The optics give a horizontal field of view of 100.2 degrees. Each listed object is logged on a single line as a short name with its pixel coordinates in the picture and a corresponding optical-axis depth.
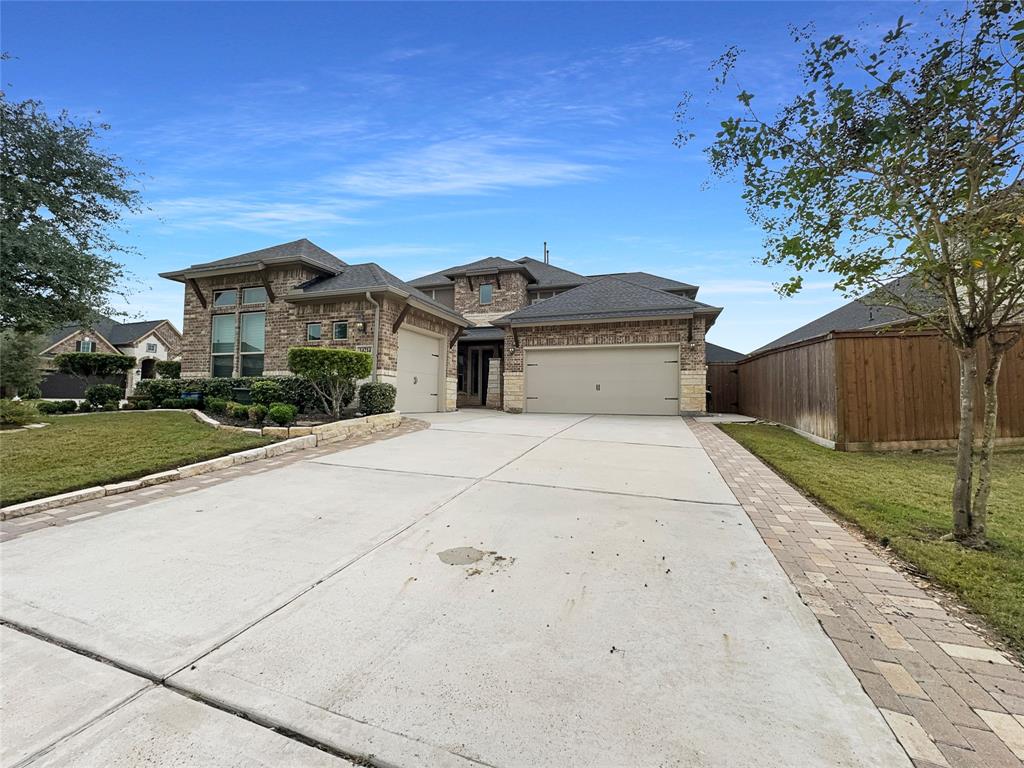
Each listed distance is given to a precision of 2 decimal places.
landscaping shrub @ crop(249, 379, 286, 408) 10.24
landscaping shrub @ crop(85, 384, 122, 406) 11.88
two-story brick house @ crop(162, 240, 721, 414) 11.98
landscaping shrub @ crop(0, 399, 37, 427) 8.75
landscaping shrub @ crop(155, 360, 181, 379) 16.95
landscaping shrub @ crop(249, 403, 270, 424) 8.57
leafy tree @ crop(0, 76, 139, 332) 9.70
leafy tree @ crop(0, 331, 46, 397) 19.48
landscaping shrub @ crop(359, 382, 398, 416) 10.34
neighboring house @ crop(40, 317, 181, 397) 24.55
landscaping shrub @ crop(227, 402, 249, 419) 8.95
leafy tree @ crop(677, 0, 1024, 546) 2.88
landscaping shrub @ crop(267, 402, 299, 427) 8.09
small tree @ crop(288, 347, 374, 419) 8.90
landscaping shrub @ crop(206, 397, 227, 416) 9.83
